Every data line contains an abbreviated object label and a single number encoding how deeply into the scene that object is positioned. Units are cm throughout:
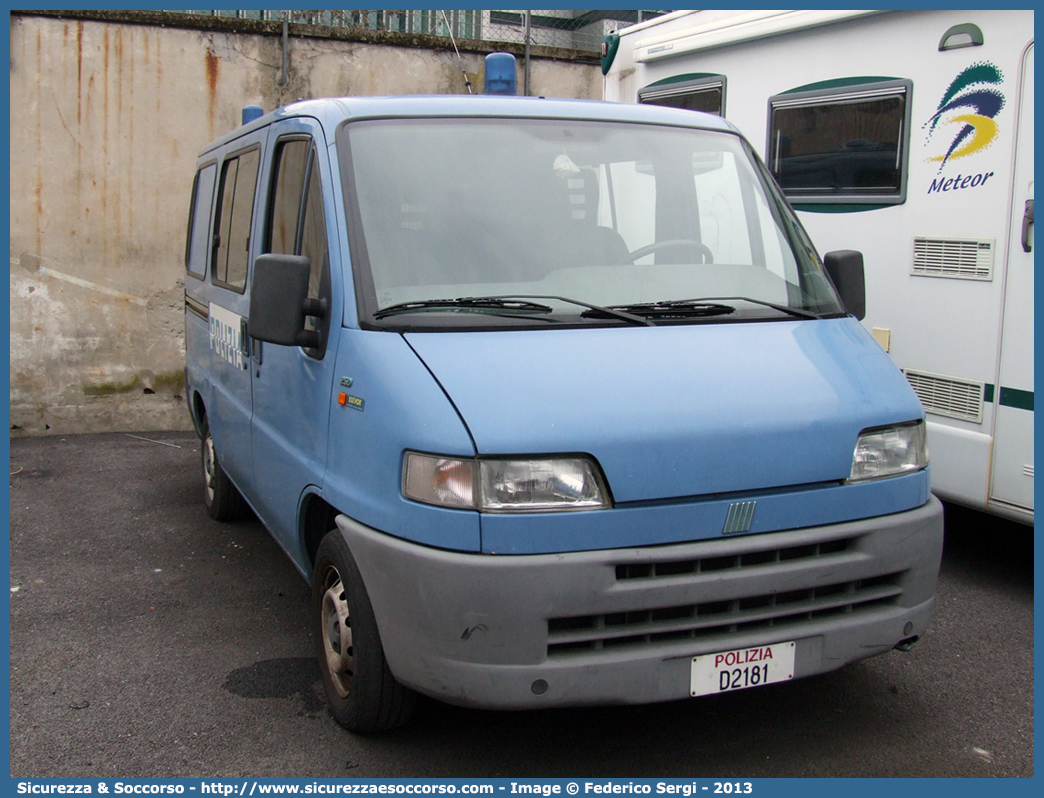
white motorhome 493
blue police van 309
